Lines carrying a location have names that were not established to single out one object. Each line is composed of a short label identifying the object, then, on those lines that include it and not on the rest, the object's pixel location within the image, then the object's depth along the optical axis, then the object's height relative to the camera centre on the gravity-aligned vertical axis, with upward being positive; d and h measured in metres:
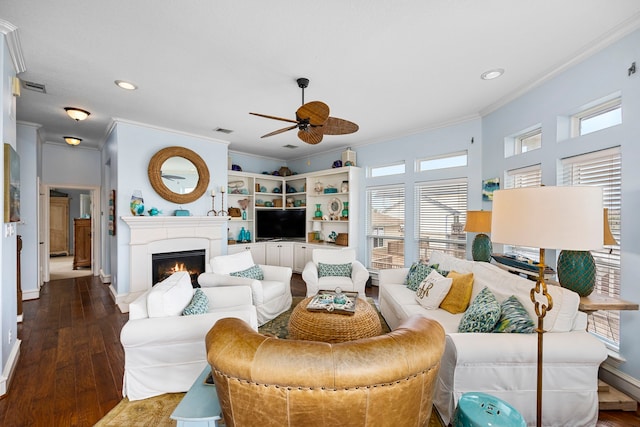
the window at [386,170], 5.04 +0.83
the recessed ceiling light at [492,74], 2.75 +1.43
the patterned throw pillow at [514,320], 1.86 -0.74
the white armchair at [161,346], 1.98 -0.99
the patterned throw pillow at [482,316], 1.96 -0.75
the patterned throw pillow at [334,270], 4.17 -0.87
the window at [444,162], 4.27 +0.85
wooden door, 8.77 -0.45
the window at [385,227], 5.03 -0.25
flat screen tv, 6.37 -0.26
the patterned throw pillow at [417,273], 3.34 -0.75
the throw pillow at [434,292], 2.79 -0.81
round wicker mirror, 4.35 +0.64
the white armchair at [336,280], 3.89 -0.97
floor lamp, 1.30 -0.02
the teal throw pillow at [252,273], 3.67 -0.82
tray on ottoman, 2.65 -0.93
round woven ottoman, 2.43 -1.03
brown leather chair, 0.94 -0.59
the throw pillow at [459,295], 2.69 -0.81
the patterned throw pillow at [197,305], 2.26 -0.79
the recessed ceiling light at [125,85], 2.93 +1.39
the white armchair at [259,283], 3.25 -0.86
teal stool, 1.38 -1.04
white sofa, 1.75 -1.02
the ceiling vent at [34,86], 2.97 +1.40
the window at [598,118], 2.36 +0.88
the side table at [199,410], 1.21 -0.90
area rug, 1.84 -1.40
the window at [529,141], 3.18 +0.88
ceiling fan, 2.42 +0.87
